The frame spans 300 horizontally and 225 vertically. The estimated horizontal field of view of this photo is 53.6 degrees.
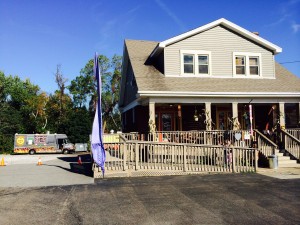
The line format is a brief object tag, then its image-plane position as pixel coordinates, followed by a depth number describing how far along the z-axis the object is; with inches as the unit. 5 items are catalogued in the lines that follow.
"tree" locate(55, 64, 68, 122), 2006.6
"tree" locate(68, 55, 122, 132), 1991.9
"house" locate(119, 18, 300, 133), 693.9
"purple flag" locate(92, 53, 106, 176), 493.4
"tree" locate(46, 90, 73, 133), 1976.1
